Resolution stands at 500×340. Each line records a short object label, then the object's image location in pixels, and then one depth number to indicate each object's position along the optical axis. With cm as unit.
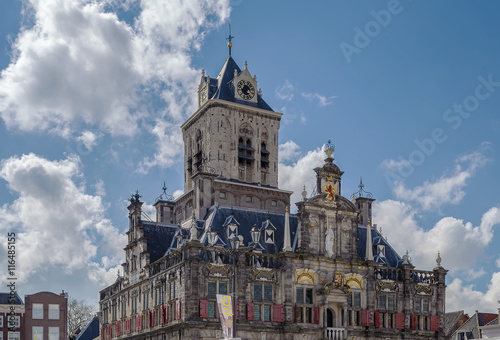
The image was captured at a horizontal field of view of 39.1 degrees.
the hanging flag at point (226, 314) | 4309
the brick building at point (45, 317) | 9600
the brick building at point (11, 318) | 9275
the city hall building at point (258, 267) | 6178
